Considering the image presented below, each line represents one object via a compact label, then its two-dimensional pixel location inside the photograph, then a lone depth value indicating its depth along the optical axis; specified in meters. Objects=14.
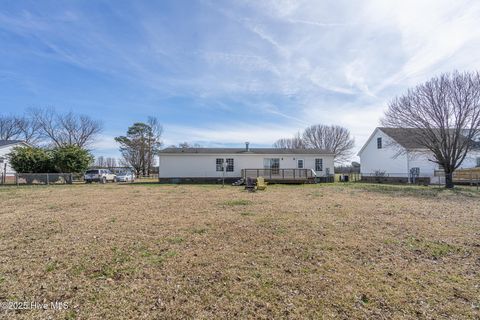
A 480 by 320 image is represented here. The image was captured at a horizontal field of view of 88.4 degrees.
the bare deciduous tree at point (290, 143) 53.94
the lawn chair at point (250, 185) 16.56
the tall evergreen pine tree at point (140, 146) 41.44
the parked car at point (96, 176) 24.92
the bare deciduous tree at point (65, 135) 38.53
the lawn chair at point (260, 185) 16.86
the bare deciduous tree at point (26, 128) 39.34
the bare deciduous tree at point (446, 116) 17.62
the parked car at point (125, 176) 28.99
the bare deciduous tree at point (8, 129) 41.69
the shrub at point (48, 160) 24.00
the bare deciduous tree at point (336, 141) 48.34
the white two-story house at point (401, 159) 22.75
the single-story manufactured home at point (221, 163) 24.17
